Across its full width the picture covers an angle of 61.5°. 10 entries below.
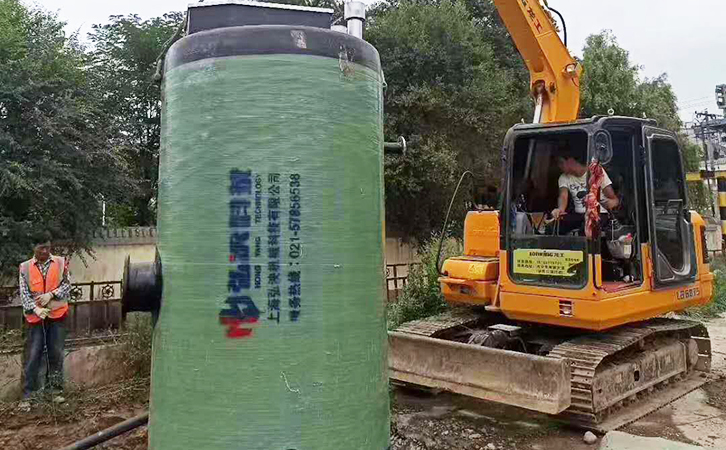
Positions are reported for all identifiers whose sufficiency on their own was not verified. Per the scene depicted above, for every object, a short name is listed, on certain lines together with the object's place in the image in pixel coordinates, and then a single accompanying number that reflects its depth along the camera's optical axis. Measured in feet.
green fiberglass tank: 7.43
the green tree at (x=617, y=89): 70.59
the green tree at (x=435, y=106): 47.85
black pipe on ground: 11.04
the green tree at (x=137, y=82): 49.14
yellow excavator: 17.44
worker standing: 18.79
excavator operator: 18.98
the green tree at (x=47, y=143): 29.30
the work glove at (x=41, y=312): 18.85
